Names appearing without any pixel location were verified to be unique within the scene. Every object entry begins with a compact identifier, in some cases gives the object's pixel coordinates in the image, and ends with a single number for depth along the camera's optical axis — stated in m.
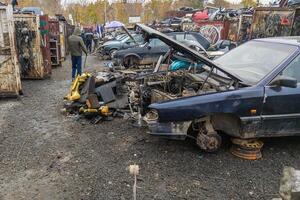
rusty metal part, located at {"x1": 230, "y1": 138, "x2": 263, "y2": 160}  4.34
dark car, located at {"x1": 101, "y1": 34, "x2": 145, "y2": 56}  14.99
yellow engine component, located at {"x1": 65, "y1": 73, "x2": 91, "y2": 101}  6.73
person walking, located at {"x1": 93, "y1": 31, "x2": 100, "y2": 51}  22.74
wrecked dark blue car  4.07
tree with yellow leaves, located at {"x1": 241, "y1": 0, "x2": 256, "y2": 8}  43.22
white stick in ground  2.67
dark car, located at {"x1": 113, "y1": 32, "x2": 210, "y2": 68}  12.52
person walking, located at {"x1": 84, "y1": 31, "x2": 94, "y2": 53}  20.09
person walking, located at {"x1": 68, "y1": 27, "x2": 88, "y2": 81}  9.59
